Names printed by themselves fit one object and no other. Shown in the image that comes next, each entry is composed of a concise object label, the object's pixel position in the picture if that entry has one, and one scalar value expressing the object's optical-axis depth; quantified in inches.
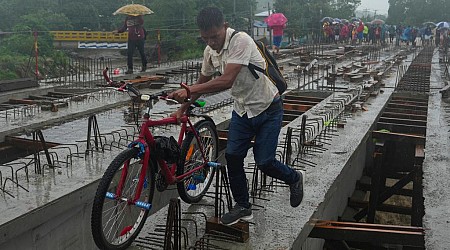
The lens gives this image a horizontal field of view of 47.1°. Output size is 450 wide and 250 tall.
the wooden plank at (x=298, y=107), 444.9
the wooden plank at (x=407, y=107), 454.7
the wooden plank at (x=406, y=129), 372.8
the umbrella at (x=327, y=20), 1571.9
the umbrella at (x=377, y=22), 1687.0
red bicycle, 154.4
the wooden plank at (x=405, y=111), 441.3
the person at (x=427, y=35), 1654.5
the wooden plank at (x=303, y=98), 496.7
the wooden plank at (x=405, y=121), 392.2
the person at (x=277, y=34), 970.6
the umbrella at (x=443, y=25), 1524.4
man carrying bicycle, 159.0
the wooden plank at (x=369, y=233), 187.9
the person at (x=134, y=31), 566.6
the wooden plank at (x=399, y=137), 329.6
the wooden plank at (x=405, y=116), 416.2
